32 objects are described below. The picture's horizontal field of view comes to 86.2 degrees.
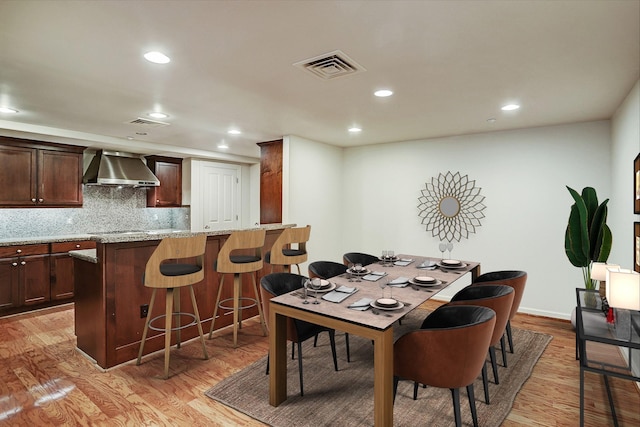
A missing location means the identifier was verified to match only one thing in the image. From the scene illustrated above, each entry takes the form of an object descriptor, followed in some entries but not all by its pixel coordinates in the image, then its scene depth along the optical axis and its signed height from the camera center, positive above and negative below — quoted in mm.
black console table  1954 -740
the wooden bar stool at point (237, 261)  3342 -508
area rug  2246 -1357
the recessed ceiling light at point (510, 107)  3410 +1057
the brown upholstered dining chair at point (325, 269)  3428 -604
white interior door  6594 +311
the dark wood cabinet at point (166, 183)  6180 +527
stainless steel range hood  5188 +632
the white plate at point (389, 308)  2133 -606
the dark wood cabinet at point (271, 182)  5094 +439
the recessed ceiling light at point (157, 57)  2227 +1024
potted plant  3047 -198
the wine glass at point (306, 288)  2317 -554
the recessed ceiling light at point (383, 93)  2954 +1041
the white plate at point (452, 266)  3405 -552
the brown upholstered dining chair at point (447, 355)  1838 -802
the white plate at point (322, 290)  2477 -589
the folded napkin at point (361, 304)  2173 -608
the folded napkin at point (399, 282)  2765 -590
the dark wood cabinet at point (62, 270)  4703 -826
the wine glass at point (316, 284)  2496 -540
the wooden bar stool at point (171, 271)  2783 -516
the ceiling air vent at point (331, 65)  2281 +1027
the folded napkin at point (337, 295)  2355 -602
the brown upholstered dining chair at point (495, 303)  2301 -644
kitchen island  2924 -787
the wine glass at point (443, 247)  3744 -398
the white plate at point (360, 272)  3029 -550
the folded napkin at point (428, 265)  3409 -554
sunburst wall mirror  4863 +69
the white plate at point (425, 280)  2744 -559
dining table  1896 -623
